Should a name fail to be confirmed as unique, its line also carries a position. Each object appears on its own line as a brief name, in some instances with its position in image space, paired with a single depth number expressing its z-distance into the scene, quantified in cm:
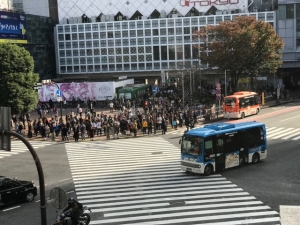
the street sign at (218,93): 4311
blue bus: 2136
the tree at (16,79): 3841
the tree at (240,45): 4981
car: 1772
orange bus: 4169
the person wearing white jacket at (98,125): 3612
